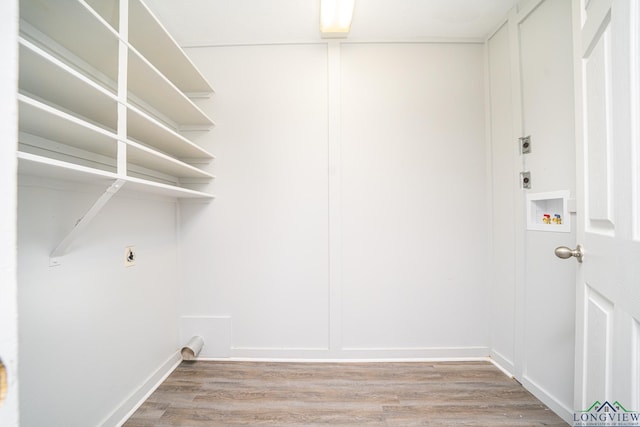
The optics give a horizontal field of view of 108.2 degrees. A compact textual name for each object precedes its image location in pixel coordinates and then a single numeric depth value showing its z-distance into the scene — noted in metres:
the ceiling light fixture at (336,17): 1.48
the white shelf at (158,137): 1.09
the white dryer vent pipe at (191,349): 1.67
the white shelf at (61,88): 0.70
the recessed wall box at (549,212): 1.27
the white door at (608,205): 0.67
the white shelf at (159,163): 1.08
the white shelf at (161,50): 1.13
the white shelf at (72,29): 0.84
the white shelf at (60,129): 0.68
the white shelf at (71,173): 0.70
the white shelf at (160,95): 1.13
